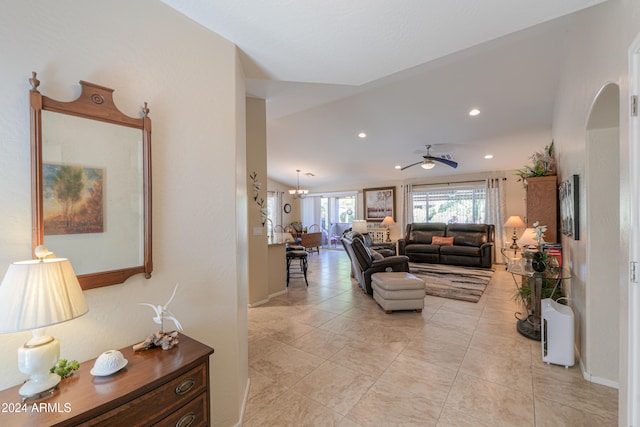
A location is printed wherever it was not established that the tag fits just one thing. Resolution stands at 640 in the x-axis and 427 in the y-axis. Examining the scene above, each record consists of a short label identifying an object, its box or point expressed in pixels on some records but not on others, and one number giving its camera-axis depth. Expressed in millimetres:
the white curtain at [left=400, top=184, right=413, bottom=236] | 8148
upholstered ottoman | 3570
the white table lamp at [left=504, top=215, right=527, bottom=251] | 5938
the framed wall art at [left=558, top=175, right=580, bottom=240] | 2480
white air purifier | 2305
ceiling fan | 5114
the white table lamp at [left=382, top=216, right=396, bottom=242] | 8426
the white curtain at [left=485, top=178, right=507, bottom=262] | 6793
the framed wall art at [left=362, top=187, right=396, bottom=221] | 8602
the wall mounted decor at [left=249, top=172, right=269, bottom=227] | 4016
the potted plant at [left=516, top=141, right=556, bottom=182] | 3807
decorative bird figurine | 1302
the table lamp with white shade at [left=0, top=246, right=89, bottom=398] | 831
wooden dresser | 852
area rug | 4426
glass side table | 2785
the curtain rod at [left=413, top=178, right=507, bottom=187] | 7079
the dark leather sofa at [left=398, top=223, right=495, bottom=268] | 6344
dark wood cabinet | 3678
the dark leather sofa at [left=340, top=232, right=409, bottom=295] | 4305
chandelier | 8578
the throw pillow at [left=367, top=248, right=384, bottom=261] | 4438
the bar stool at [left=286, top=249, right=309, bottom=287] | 5116
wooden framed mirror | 1023
